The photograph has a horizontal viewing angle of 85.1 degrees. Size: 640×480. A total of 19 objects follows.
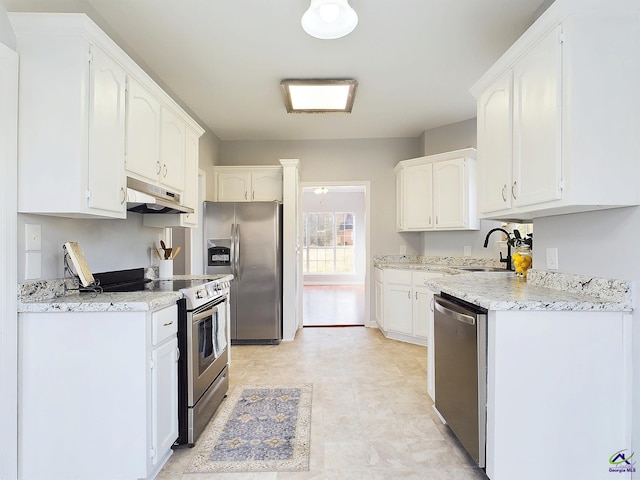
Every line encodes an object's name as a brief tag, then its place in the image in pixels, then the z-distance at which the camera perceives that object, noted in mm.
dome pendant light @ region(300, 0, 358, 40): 1914
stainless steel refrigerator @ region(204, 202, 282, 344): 4113
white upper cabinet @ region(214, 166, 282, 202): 4629
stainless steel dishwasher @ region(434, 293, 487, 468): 1621
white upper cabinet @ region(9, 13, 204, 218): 1646
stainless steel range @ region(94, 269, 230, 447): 2008
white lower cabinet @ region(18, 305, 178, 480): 1617
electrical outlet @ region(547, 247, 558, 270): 2015
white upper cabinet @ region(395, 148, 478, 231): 3932
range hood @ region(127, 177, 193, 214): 2080
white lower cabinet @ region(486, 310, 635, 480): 1499
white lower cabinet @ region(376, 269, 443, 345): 3969
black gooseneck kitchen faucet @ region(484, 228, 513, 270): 3506
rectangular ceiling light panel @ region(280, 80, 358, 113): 3156
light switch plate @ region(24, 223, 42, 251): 1690
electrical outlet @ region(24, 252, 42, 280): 1687
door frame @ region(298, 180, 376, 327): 4918
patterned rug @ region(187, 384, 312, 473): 1864
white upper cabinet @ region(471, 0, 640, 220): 1466
